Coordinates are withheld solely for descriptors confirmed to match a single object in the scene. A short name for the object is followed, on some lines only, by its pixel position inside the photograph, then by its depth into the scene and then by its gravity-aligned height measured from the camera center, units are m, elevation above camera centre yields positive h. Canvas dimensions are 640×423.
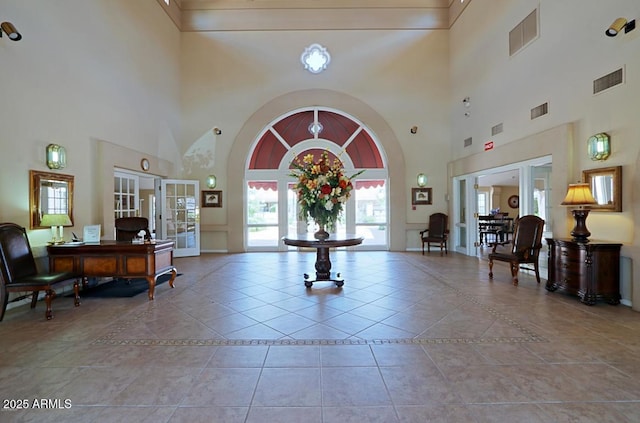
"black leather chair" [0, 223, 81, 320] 3.58 -0.69
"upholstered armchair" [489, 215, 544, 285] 5.05 -0.61
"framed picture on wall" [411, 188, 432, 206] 8.67 +0.42
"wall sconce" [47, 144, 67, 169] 4.45 +0.83
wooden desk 4.31 -0.65
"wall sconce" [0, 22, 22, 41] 3.77 +2.24
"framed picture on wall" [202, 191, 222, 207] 8.61 +0.39
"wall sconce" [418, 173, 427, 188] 8.62 +0.83
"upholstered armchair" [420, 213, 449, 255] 8.06 -0.58
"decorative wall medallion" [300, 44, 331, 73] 8.58 +4.22
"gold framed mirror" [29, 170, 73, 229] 4.21 +0.27
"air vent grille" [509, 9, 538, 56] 5.39 +3.21
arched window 8.86 +0.91
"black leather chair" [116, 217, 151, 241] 5.67 -0.26
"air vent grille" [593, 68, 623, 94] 3.92 +1.66
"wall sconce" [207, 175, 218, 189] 8.55 +0.85
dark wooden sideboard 3.90 -0.80
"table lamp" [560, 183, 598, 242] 4.03 +0.08
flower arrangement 4.68 +0.33
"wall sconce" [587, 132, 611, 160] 4.07 +0.82
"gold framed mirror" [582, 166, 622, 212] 3.94 +0.29
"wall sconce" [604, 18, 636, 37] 3.71 +2.20
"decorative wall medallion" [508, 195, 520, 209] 14.05 +0.33
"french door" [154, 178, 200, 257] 7.98 -0.04
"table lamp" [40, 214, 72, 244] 4.08 -0.13
